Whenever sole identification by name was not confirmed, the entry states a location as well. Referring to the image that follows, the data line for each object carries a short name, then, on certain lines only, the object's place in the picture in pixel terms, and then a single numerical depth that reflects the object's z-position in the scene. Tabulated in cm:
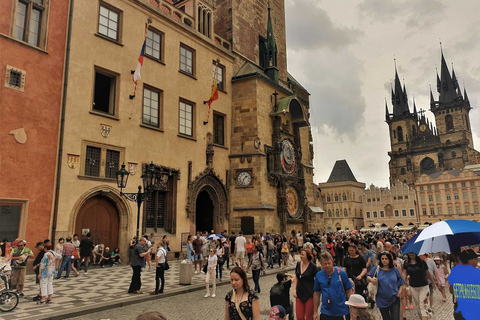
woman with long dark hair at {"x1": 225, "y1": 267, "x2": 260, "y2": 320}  408
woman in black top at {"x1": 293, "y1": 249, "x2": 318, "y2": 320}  575
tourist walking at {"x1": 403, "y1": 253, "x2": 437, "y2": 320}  697
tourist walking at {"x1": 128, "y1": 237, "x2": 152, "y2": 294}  1028
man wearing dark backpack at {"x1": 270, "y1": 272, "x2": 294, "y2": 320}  570
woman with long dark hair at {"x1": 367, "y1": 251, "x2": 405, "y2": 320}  584
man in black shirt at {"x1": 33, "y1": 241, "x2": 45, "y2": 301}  1052
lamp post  1209
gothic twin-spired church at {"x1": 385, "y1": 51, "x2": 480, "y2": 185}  9462
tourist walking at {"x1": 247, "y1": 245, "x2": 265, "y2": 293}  1045
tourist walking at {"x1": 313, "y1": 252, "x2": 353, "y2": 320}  511
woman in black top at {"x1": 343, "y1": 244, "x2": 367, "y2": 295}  768
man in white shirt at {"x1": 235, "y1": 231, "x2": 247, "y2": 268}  1510
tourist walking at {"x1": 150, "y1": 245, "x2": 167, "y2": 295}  1034
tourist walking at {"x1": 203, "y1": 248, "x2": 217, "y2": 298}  1053
